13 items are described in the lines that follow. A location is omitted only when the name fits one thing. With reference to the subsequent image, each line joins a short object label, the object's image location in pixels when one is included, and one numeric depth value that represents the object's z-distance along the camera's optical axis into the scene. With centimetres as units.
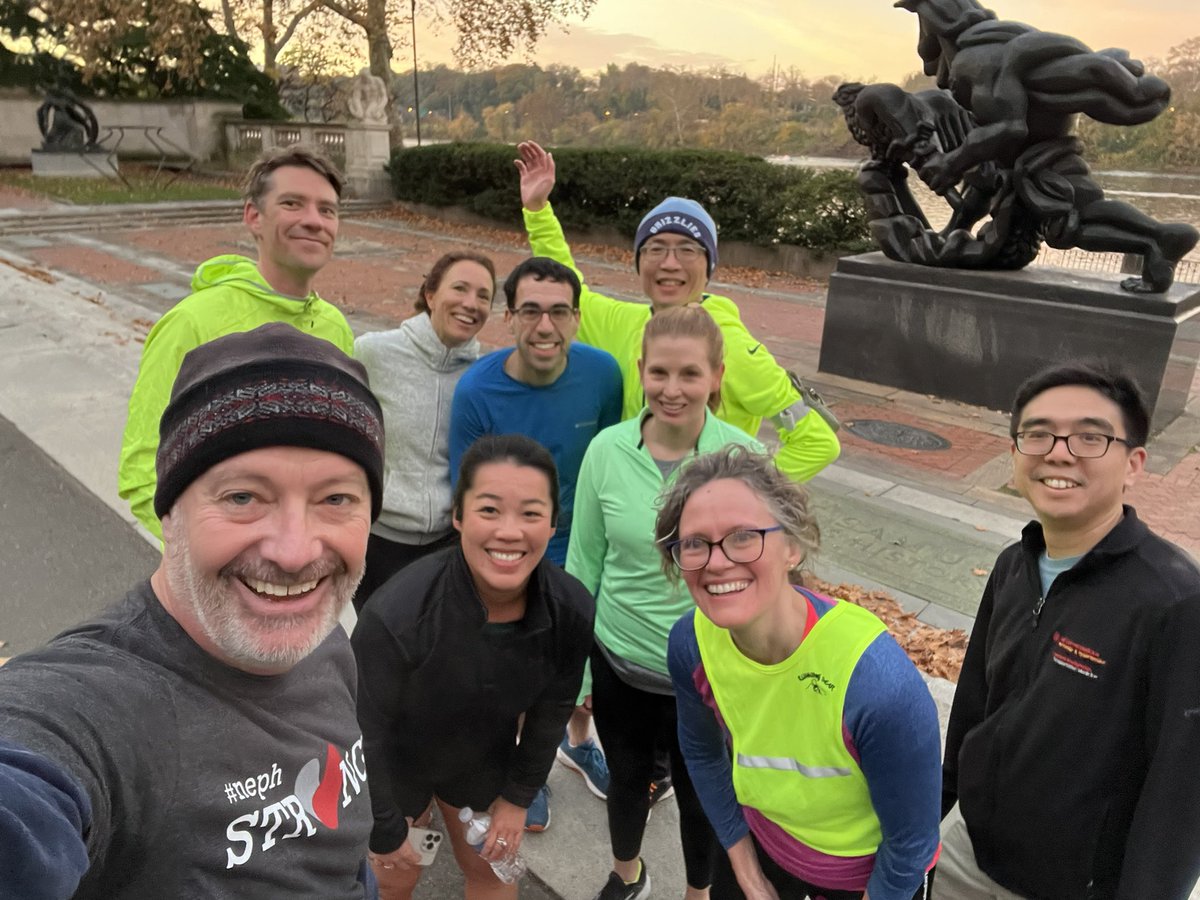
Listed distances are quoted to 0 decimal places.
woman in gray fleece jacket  289
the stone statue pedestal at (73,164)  2605
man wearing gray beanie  97
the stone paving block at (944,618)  414
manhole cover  696
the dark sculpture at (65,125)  2639
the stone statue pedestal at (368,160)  2448
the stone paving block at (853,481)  588
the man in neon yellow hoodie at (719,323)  287
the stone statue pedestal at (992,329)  722
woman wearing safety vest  163
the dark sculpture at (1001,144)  698
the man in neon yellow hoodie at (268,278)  241
